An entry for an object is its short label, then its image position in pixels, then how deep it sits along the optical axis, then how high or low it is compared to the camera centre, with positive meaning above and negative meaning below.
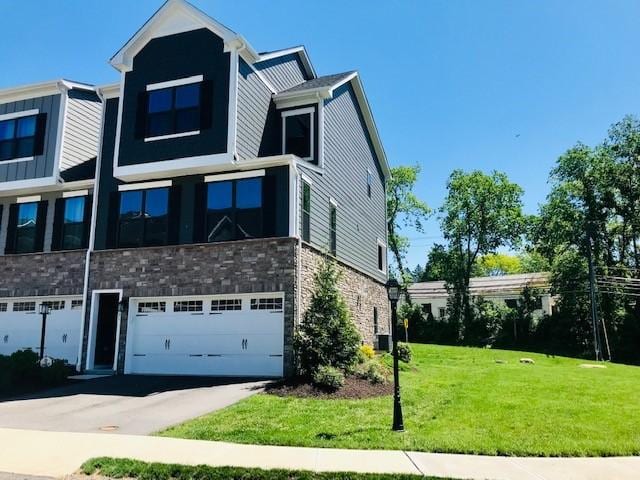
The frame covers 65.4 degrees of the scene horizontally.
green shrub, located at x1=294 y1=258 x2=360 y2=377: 12.93 -0.03
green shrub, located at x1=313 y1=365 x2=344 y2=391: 11.84 -1.07
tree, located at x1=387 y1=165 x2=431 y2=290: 41.16 +10.43
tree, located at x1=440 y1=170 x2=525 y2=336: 39.16 +9.02
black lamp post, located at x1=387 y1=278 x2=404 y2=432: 8.28 -0.40
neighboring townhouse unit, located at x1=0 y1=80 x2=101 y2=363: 16.59 +4.43
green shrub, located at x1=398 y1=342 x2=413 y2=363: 17.38 -0.69
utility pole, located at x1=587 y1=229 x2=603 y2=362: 27.45 +0.92
